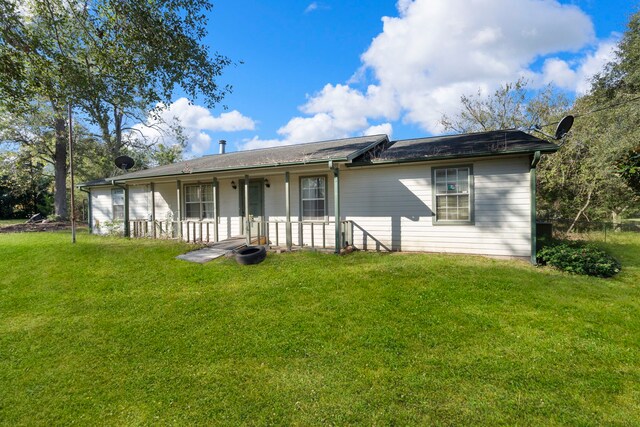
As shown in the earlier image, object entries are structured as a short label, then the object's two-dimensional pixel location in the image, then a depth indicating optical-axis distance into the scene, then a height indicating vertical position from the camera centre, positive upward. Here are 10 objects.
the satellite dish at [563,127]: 8.04 +2.11
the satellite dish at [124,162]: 14.41 +2.49
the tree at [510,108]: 15.61 +5.32
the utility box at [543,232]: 8.29 -0.72
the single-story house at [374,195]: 7.29 +0.44
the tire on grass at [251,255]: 7.56 -1.07
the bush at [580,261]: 6.07 -1.13
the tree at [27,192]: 23.78 +2.05
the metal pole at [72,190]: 10.72 +0.88
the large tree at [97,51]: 6.56 +3.76
